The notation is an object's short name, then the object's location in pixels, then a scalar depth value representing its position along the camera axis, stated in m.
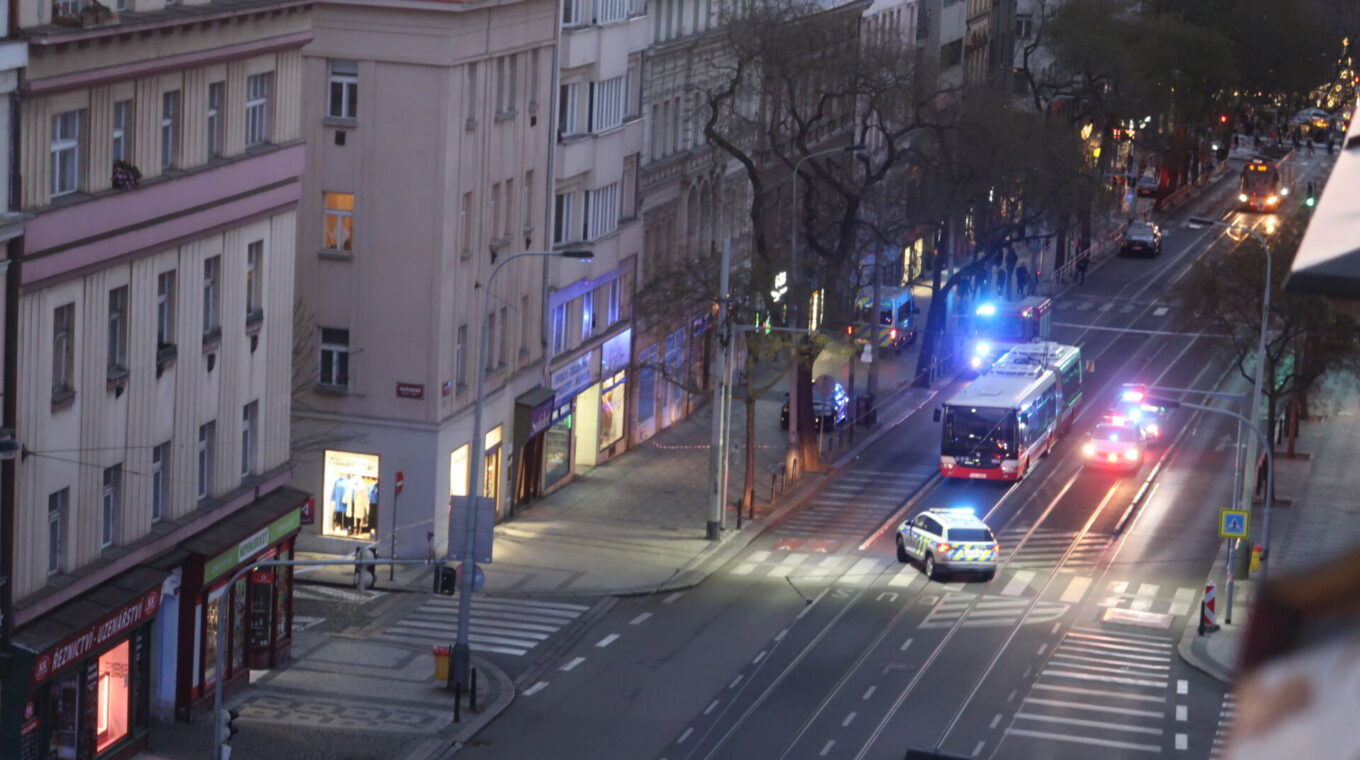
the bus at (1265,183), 135.00
